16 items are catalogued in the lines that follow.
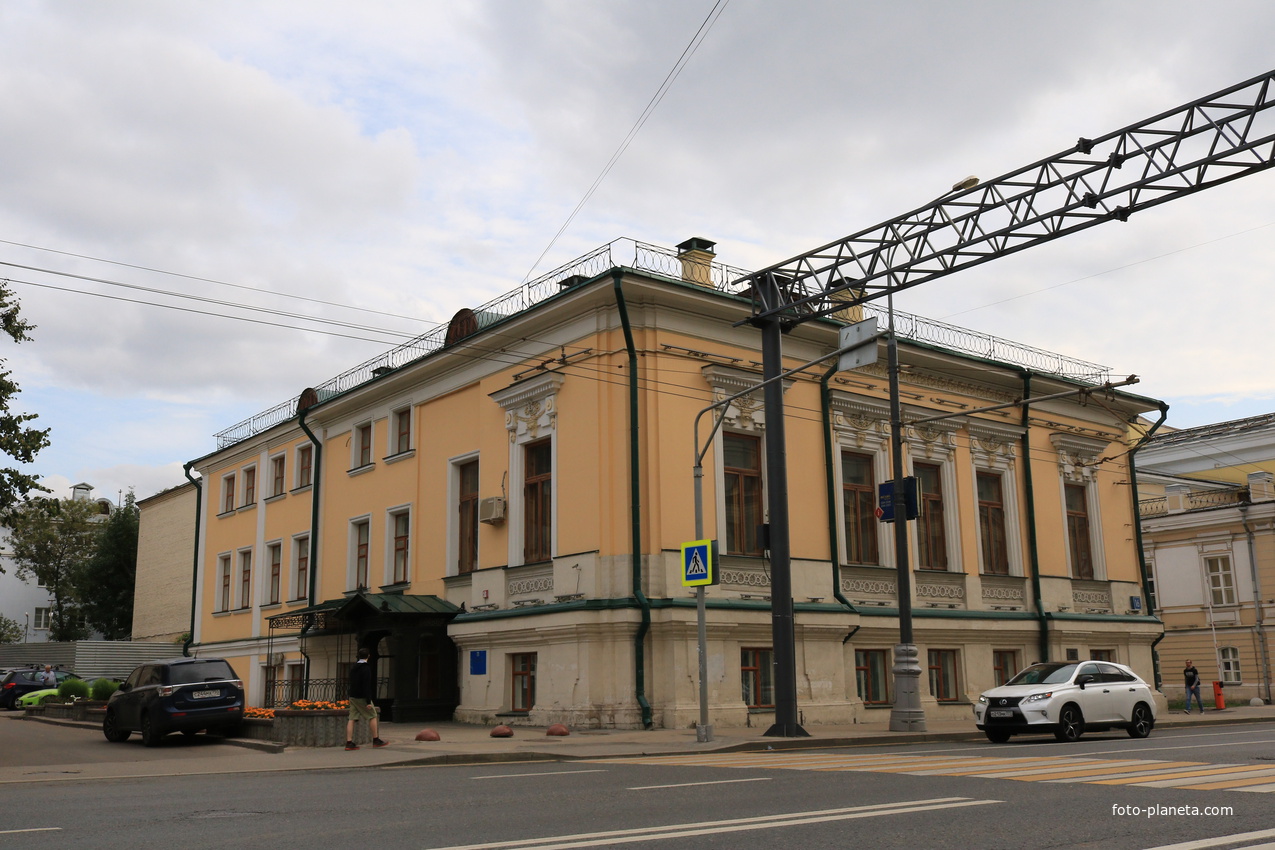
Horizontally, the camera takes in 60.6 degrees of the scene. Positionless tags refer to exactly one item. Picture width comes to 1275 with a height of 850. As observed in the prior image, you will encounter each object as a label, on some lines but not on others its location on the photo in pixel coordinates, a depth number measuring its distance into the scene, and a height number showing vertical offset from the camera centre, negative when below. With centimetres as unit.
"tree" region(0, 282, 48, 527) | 1884 +371
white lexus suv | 1852 -109
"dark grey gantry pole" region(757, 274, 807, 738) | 1914 +200
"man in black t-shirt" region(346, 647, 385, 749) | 1783 -74
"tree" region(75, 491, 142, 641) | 6072 +445
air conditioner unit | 2497 +316
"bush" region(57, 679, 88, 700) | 2967 -79
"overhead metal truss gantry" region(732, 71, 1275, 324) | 1497 +666
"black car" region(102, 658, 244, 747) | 1965 -78
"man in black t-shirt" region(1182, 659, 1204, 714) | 3444 -132
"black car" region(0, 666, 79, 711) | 3903 -90
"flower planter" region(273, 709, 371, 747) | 1839 -125
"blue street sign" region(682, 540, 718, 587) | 1858 +140
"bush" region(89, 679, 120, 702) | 2811 -79
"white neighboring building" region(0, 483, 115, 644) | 7362 +380
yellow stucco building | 2253 +305
